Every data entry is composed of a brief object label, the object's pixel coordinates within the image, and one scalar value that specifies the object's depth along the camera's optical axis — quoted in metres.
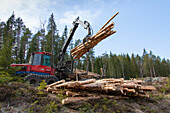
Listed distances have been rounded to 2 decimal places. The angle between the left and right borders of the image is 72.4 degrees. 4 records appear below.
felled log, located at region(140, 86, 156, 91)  7.26
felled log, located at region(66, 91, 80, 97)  5.70
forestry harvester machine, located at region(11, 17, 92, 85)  9.59
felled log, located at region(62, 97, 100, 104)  4.96
